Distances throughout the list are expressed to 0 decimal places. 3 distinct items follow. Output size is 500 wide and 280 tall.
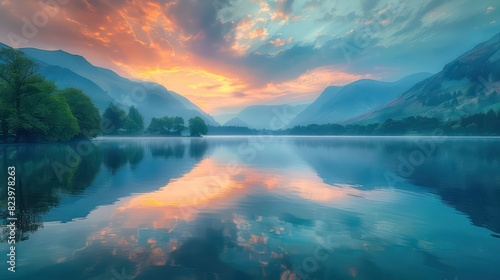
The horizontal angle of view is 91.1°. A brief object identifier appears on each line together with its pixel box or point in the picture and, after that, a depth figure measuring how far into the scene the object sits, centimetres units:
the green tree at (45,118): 7257
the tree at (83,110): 11441
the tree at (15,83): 7113
